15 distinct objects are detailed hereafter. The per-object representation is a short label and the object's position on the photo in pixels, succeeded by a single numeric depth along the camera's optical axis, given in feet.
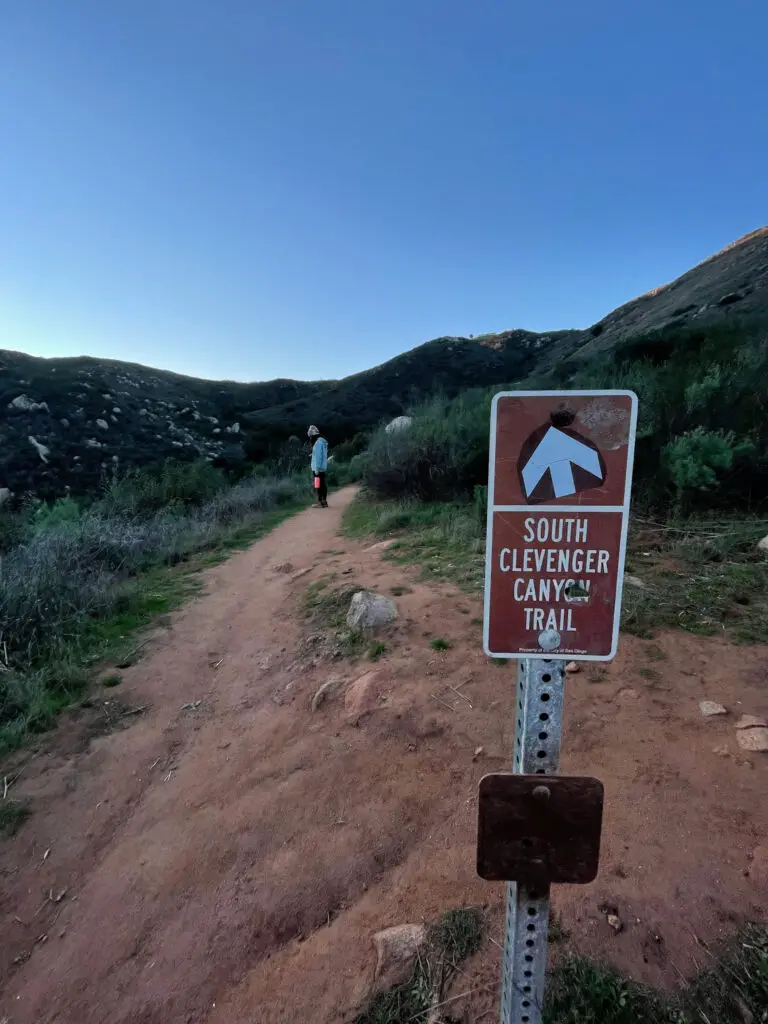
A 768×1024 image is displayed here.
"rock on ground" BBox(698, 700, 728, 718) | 9.51
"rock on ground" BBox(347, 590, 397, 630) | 13.91
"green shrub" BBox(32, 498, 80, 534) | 27.30
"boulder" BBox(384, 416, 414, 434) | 37.81
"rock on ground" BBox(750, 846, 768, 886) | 6.46
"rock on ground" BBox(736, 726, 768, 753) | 8.61
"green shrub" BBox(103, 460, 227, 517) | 36.78
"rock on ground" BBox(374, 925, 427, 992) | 5.83
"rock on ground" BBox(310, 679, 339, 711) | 11.44
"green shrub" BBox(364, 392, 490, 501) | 29.19
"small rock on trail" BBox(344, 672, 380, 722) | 10.82
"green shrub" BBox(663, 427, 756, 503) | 18.78
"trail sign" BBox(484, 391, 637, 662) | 3.43
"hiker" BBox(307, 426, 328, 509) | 37.24
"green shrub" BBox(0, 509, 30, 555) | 25.90
